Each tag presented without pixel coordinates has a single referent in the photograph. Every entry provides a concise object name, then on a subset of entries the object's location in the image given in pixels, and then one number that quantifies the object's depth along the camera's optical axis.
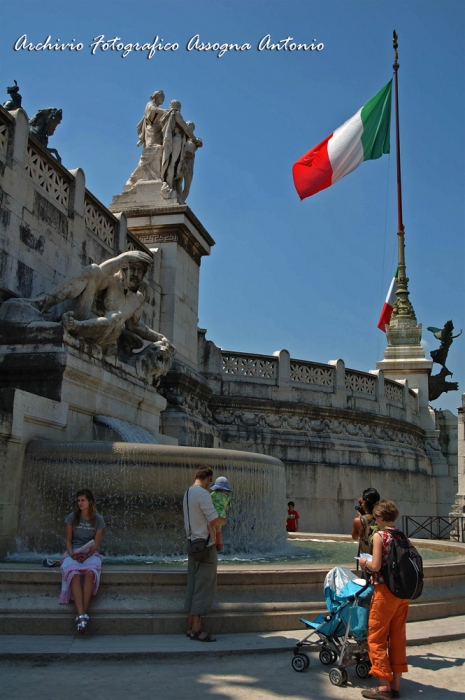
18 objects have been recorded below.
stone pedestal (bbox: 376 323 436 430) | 24.52
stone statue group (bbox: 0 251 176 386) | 8.99
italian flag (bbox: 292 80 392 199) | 23.23
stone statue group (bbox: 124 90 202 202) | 15.59
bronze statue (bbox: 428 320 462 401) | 30.17
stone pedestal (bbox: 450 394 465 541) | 17.28
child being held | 6.13
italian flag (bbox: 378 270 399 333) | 28.63
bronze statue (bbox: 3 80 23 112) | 12.38
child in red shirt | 14.21
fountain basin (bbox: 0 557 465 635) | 5.63
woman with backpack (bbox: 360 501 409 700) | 4.79
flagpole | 27.69
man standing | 5.61
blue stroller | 5.08
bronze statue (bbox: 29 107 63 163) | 12.78
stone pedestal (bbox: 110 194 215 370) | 14.98
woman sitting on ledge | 5.61
